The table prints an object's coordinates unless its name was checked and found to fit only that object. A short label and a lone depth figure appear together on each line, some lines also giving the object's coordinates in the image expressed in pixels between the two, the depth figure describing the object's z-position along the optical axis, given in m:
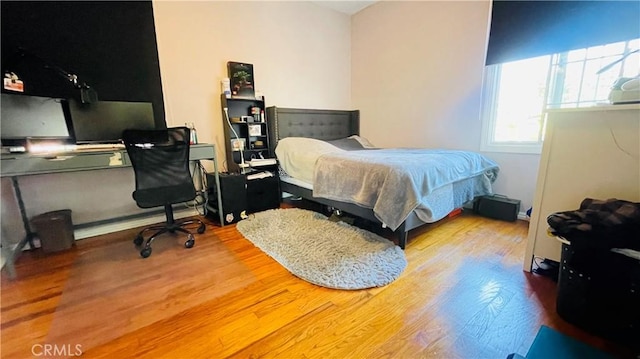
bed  1.91
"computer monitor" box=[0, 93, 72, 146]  1.97
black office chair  1.99
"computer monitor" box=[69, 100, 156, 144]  2.21
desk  1.74
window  2.29
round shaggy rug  1.69
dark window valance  2.11
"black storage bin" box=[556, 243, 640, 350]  1.12
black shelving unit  3.05
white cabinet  1.33
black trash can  2.09
